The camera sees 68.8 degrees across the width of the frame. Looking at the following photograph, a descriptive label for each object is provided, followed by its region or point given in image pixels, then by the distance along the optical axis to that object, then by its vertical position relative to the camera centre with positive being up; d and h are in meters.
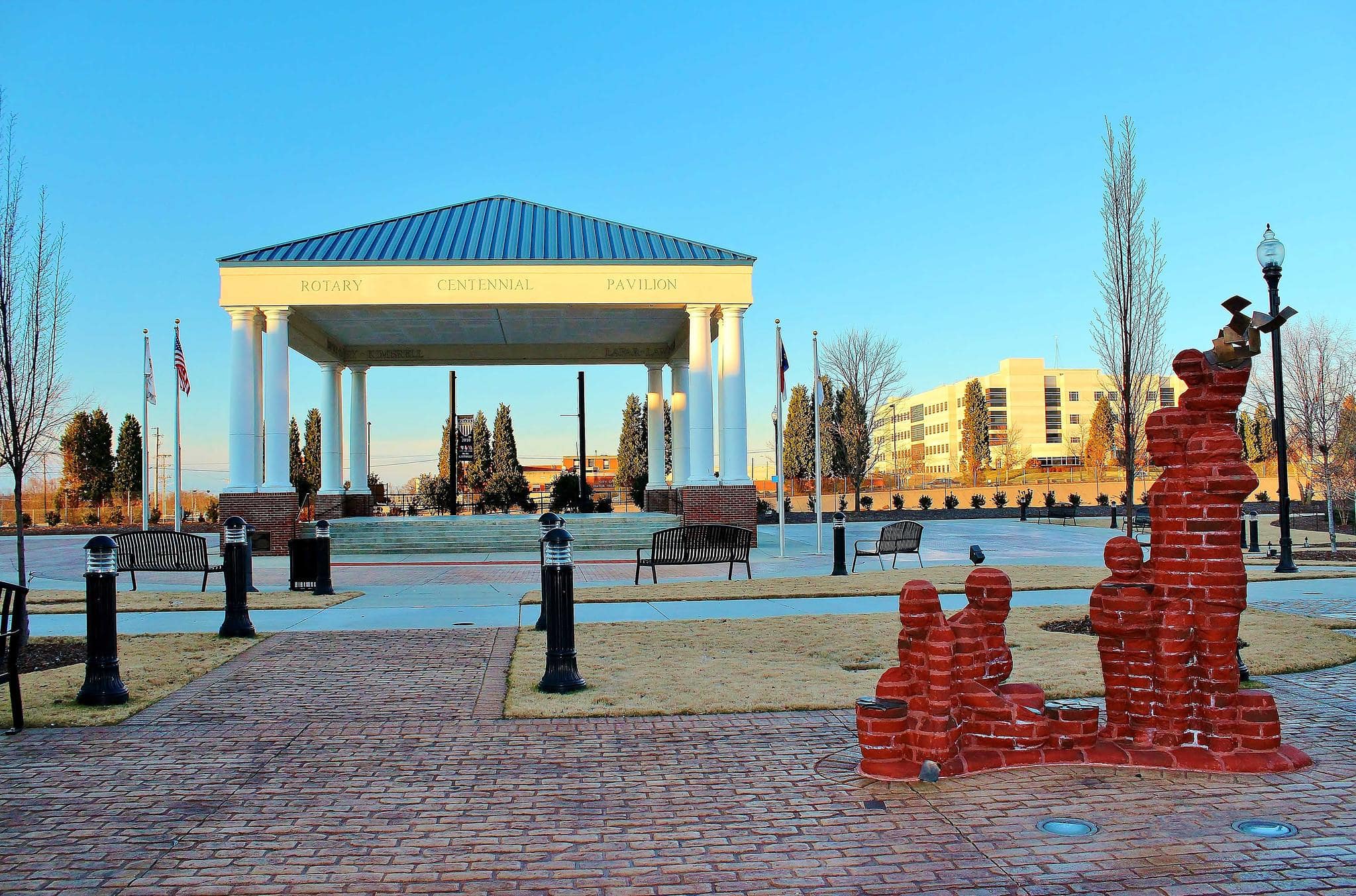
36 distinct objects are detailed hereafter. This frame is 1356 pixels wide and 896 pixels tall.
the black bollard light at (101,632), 7.00 -0.99
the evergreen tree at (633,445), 53.91 +2.05
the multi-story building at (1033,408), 113.06 +7.70
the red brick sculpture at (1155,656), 4.90 -0.92
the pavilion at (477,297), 23.44 +4.55
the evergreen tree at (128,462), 48.84 +1.52
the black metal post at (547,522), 10.15 -0.39
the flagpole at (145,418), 25.42 +1.95
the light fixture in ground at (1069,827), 4.15 -1.50
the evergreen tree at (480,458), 48.66 +1.36
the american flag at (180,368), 25.56 +3.22
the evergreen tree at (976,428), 75.25 +3.65
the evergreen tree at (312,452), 52.22 +2.05
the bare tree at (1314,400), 31.77 +2.36
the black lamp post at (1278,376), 14.01 +1.42
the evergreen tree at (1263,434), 61.02 +2.38
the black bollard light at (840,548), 16.20 -1.17
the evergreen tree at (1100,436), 70.93 +2.74
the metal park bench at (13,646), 6.11 -0.94
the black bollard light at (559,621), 7.29 -1.01
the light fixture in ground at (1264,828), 4.09 -1.50
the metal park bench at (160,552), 15.04 -0.92
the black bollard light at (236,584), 9.76 -0.92
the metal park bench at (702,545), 15.22 -1.00
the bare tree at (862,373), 48.69 +5.13
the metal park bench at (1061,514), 38.43 -1.65
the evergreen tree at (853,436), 47.12 +2.03
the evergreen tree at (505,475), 45.38 +0.45
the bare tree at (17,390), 9.51 +1.03
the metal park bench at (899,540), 17.19 -1.11
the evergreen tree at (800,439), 54.28 +2.26
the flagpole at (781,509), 21.22 -0.64
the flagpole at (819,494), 22.27 -0.36
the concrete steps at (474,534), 24.52 -1.25
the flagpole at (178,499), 24.88 -0.20
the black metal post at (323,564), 13.95 -1.06
